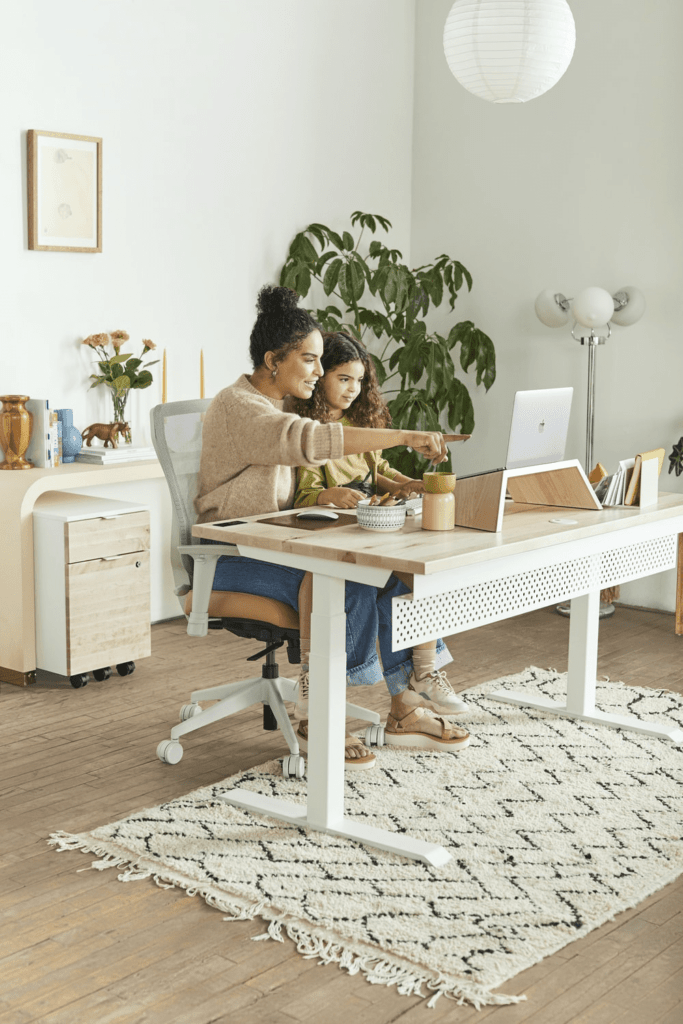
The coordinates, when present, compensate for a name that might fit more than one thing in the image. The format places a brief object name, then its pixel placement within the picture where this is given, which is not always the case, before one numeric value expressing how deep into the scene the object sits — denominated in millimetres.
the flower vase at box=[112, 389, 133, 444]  4273
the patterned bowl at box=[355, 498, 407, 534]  2635
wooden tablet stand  2660
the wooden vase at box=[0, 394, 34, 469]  3871
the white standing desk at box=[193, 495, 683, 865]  2453
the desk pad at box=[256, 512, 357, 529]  2714
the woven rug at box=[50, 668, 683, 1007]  2197
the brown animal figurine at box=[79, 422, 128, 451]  4203
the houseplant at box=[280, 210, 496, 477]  4977
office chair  2932
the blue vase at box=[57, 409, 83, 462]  4090
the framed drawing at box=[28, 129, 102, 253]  4055
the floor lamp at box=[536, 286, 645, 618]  4699
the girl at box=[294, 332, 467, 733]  3215
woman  2855
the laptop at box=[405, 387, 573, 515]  2789
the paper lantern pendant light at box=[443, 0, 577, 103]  3084
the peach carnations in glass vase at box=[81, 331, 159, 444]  4258
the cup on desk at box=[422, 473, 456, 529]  2650
